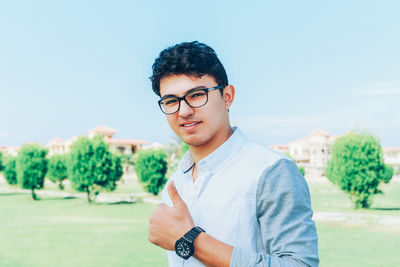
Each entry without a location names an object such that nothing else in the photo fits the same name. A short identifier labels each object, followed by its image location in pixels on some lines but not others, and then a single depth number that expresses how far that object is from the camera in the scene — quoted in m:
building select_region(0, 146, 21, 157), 77.00
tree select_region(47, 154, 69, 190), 41.28
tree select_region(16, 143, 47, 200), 32.53
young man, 1.61
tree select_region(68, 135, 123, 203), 27.70
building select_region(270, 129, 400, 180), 62.34
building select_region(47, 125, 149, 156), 73.26
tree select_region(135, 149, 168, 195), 30.72
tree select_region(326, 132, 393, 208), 22.03
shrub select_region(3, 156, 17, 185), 41.81
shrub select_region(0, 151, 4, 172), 47.25
